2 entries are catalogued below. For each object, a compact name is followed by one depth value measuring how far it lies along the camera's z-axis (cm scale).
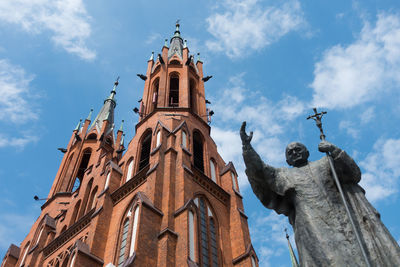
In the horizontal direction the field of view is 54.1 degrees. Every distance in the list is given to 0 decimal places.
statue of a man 365
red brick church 1559
